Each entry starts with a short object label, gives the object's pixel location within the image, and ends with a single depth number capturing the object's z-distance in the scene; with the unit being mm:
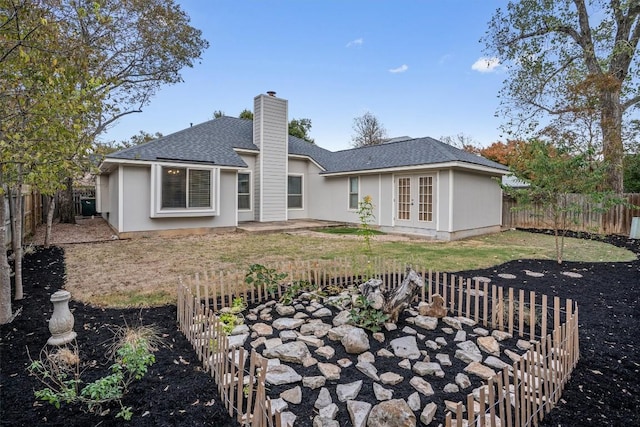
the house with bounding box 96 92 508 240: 10523
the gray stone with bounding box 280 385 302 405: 2453
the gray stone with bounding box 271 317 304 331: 3771
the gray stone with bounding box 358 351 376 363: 3036
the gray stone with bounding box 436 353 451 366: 3000
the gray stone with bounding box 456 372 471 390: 2647
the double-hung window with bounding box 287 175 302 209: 15562
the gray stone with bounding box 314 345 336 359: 3121
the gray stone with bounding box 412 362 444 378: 2813
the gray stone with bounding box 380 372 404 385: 2693
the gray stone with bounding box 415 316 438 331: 3742
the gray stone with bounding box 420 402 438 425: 2221
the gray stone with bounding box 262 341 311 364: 3048
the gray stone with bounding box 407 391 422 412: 2372
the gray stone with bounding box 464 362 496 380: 2793
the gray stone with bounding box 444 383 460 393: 2578
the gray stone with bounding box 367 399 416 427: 2125
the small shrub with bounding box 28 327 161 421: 2215
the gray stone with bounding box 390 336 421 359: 3131
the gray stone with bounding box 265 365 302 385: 2703
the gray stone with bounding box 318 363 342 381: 2762
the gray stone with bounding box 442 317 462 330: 3795
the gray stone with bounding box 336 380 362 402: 2475
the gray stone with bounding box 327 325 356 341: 3418
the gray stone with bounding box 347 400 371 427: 2195
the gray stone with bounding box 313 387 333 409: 2400
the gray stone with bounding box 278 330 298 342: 3470
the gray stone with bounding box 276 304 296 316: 4145
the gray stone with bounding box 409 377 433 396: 2560
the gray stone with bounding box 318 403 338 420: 2255
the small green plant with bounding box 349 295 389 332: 3609
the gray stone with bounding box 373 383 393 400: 2488
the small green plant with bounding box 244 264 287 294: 4543
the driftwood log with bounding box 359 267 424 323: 3844
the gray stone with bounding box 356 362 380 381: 2768
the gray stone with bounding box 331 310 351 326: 3783
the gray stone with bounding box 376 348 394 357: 3129
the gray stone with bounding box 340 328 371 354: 3174
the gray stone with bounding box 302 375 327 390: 2642
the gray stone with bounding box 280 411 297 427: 2184
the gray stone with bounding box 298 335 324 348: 3337
